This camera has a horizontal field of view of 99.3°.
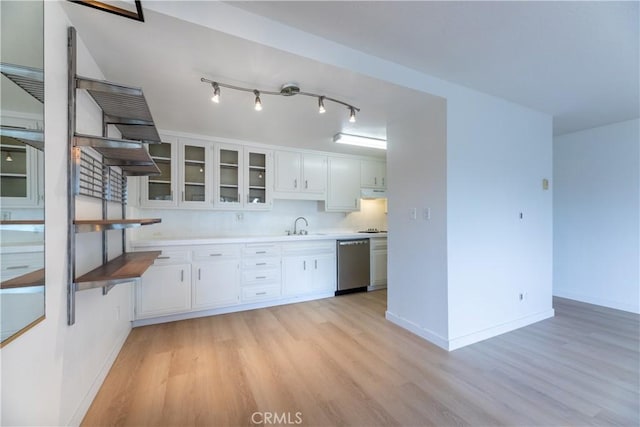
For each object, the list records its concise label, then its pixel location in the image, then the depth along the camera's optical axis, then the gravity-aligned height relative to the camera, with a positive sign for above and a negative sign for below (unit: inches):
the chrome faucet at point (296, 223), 168.8 -5.6
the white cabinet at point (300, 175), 155.9 +23.0
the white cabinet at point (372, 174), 181.3 +27.6
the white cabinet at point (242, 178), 141.6 +19.8
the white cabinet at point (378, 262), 166.2 -29.8
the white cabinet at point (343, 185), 170.6 +18.6
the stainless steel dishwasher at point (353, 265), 156.2 -29.9
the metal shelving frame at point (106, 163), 54.0 +14.0
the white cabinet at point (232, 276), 115.0 -29.8
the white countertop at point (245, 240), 112.3 -12.4
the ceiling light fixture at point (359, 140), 133.7 +37.7
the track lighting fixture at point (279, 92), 79.3 +38.4
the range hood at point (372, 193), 179.2 +14.0
